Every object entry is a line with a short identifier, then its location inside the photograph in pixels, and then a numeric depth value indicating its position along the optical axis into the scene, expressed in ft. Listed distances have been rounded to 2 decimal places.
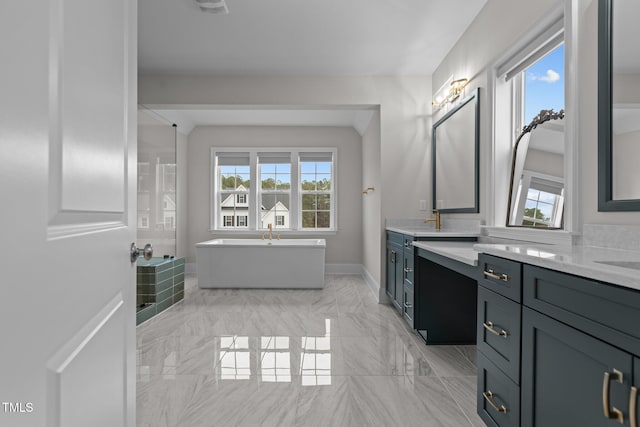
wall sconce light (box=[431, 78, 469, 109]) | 10.53
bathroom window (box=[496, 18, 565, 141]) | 6.64
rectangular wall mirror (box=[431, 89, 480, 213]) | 9.80
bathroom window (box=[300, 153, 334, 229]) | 20.65
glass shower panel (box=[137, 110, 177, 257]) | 12.42
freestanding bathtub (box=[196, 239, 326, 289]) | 15.76
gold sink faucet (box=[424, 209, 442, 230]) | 12.37
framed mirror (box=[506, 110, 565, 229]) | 6.57
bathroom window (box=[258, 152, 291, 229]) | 20.68
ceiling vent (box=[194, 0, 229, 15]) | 8.99
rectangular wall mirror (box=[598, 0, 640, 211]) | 4.77
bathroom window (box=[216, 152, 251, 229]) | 20.62
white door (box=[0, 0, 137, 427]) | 1.51
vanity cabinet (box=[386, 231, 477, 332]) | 9.39
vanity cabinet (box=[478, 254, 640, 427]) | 2.86
